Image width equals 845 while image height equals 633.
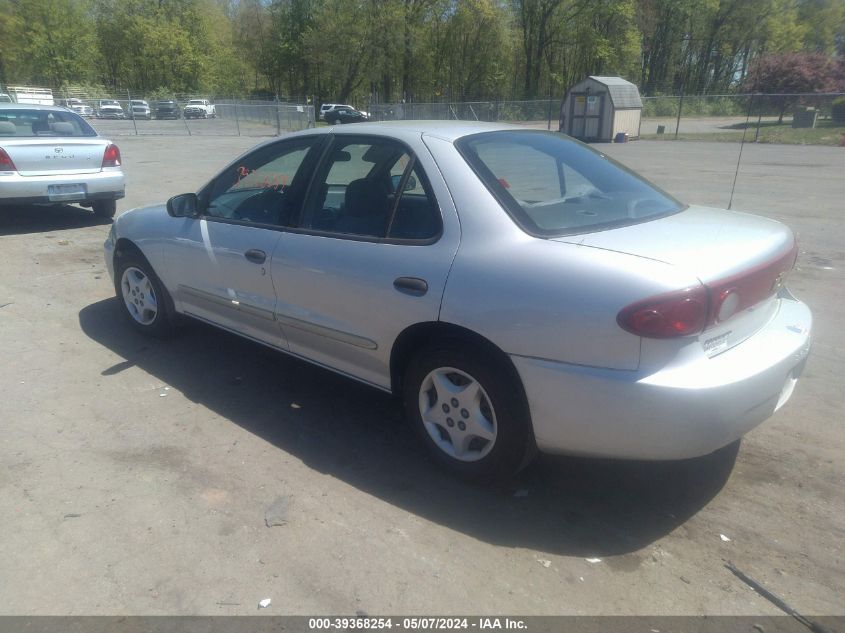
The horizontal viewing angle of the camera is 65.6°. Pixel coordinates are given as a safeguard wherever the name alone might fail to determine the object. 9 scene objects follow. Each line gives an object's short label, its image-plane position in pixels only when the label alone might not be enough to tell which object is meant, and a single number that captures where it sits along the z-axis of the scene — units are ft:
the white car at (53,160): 27.66
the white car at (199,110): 145.94
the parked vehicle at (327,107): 154.31
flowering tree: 136.87
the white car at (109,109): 138.92
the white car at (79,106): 131.34
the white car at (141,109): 132.26
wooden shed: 96.17
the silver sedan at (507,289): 8.49
